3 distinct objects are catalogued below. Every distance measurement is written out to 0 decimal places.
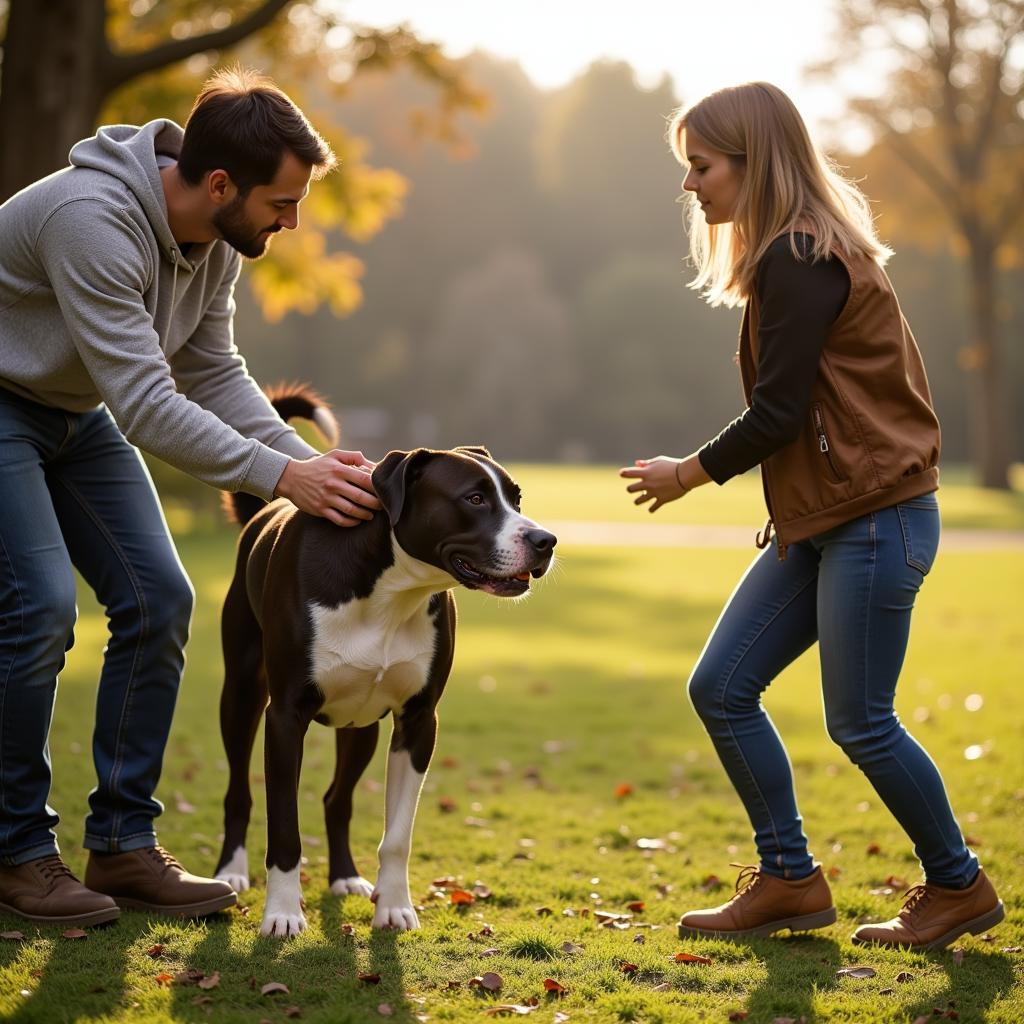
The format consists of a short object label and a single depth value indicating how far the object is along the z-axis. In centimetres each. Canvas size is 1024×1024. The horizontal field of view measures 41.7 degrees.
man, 397
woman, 401
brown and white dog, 409
